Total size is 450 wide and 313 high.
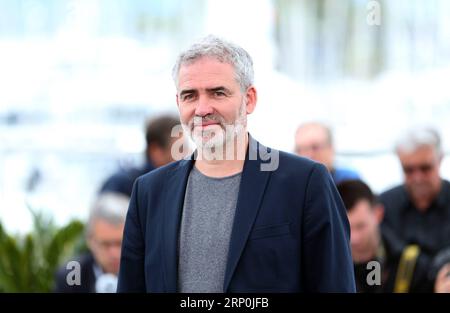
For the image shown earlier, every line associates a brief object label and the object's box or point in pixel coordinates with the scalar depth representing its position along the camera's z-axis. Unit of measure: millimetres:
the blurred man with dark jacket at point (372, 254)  9102
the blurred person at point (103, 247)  9016
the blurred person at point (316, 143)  11219
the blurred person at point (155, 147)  10805
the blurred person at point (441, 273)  8648
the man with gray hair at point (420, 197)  10586
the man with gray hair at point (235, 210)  5258
